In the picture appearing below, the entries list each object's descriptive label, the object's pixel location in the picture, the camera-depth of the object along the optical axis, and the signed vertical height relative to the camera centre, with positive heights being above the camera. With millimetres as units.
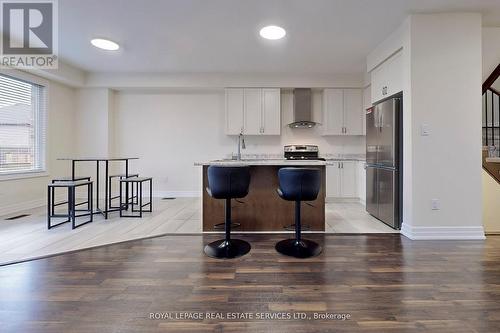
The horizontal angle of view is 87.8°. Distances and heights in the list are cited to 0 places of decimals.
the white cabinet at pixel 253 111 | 5395 +1182
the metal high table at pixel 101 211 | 3693 -665
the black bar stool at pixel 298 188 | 2494 -205
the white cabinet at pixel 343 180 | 5234 -257
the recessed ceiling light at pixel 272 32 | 3281 +1760
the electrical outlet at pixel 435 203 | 2992 -415
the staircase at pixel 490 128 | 3590 +739
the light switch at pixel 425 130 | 2979 +424
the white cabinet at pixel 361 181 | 4883 -264
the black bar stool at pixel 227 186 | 2506 -179
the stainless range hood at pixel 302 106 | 5477 +1301
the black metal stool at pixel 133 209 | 3980 -647
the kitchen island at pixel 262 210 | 3273 -540
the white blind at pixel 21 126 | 4129 +723
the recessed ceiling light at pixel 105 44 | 3646 +1789
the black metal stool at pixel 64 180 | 3561 -162
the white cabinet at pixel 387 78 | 3338 +1250
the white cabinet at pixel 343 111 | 5449 +1186
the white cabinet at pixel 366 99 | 5234 +1389
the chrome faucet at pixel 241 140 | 5668 +615
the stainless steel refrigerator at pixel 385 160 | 3246 +98
